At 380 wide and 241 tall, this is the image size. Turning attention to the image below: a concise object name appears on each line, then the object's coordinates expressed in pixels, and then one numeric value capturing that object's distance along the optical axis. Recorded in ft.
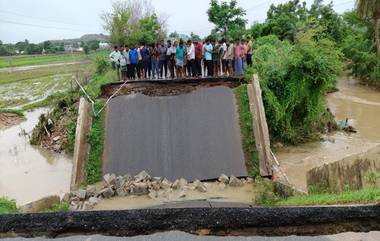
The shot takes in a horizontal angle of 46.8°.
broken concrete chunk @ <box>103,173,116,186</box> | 42.32
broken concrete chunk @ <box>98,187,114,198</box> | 40.45
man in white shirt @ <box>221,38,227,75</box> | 58.18
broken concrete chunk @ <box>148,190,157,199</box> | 39.83
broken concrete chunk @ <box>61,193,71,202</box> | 39.33
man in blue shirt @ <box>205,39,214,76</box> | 57.57
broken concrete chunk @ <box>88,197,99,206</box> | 38.19
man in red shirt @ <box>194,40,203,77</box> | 58.13
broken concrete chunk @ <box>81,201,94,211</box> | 36.51
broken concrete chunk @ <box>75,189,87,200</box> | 39.45
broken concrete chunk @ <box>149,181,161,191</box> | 41.45
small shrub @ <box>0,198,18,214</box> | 30.66
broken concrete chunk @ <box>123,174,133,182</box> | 42.26
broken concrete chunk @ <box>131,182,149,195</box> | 40.75
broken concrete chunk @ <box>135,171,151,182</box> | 42.33
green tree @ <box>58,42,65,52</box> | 307.62
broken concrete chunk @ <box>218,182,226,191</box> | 41.42
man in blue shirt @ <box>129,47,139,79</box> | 58.58
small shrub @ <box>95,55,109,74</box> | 100.48
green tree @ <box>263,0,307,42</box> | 115.55
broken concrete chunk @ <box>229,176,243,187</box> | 42.16
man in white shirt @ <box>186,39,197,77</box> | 57.51
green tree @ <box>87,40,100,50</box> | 260.62
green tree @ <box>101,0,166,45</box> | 115.34
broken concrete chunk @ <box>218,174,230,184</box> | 42.52
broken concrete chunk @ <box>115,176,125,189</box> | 41.59
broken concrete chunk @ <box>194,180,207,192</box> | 40.81
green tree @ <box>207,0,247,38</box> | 125.70
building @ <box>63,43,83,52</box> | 301.53
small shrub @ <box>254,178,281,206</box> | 35.35
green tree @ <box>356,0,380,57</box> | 98.32
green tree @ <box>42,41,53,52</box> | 304.30
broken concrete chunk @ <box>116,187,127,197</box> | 40.75
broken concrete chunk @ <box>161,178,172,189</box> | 41.70
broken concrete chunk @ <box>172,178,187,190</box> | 41.54
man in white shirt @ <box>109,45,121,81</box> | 58.85
